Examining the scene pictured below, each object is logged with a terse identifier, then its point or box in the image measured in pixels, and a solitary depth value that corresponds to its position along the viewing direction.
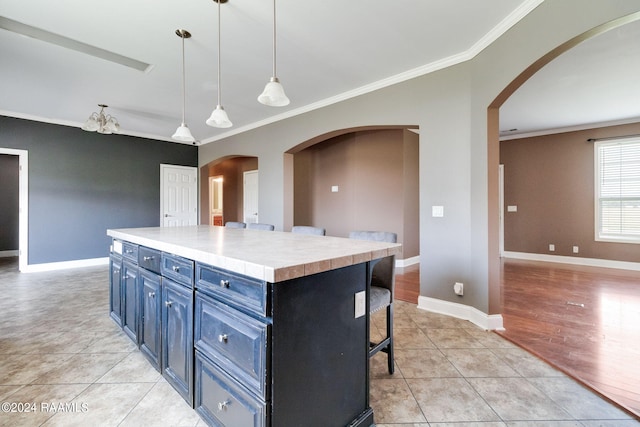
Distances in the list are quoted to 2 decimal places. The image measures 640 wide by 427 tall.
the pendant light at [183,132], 2.56
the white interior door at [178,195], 6.35
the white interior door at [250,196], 7.19
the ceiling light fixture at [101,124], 3.73
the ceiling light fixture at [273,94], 1.94
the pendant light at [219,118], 2.37
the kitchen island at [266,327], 1.10
